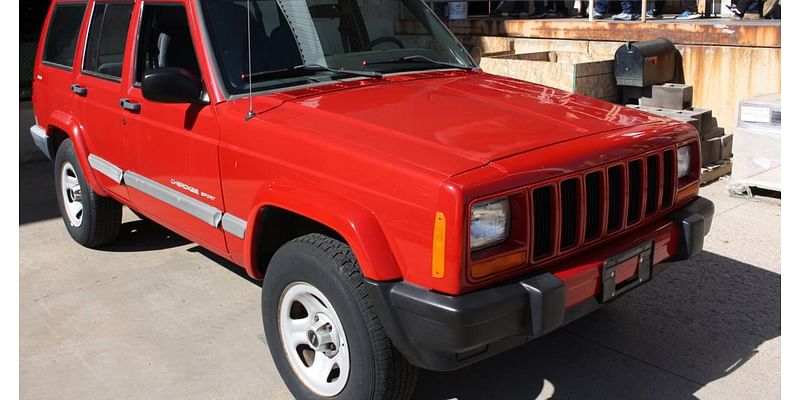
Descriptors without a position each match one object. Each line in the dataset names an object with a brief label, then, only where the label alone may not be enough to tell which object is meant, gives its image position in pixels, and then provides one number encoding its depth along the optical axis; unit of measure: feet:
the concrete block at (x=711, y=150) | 24.02
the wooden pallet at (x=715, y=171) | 23.34
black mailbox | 25.73
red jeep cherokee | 9.66
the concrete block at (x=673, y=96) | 25.44
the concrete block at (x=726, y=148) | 24.70
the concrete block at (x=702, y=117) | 24.23
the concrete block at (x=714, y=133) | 24.85
